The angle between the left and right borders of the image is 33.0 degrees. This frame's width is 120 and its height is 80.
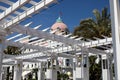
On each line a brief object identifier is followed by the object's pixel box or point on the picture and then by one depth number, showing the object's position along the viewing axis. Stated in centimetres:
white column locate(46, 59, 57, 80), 1580
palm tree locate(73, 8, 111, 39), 1911
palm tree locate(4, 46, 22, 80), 2789
